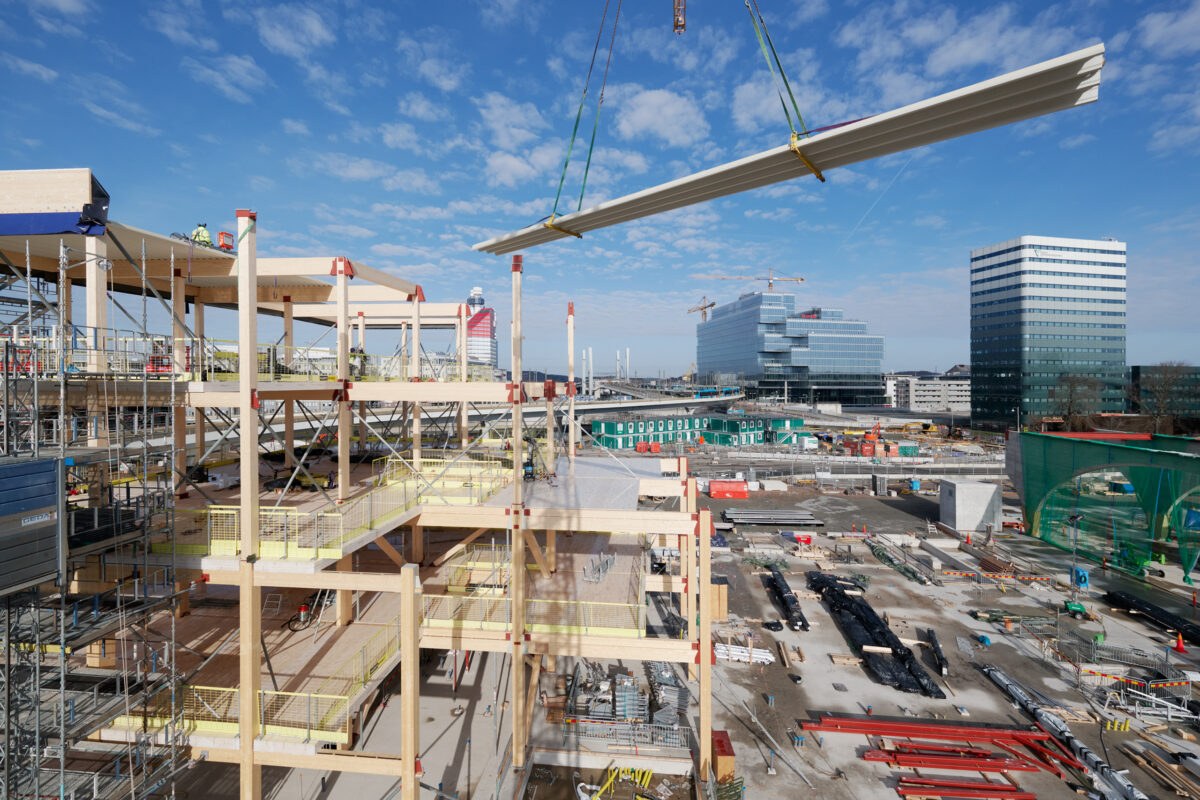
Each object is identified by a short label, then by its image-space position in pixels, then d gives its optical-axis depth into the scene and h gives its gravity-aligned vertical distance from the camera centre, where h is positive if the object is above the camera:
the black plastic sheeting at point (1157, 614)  18.77 -9.34
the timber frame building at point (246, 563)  7.61 -3.19
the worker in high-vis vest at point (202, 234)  13.73 +4.71
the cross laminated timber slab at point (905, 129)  5.95 +4.05
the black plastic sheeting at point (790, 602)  19.62 -9.17
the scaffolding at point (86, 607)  6.84 -3.52
